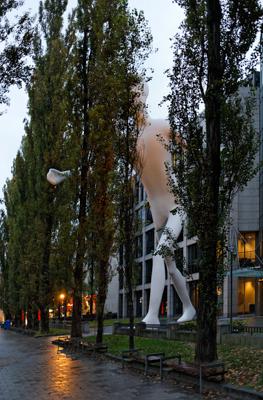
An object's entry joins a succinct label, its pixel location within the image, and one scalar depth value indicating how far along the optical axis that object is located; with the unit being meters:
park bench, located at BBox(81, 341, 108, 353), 20.20
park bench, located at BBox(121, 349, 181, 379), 13.51
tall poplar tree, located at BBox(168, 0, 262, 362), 12.70
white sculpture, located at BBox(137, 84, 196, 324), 25.56
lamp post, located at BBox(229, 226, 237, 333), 36.75
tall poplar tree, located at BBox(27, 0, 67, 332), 34.72
